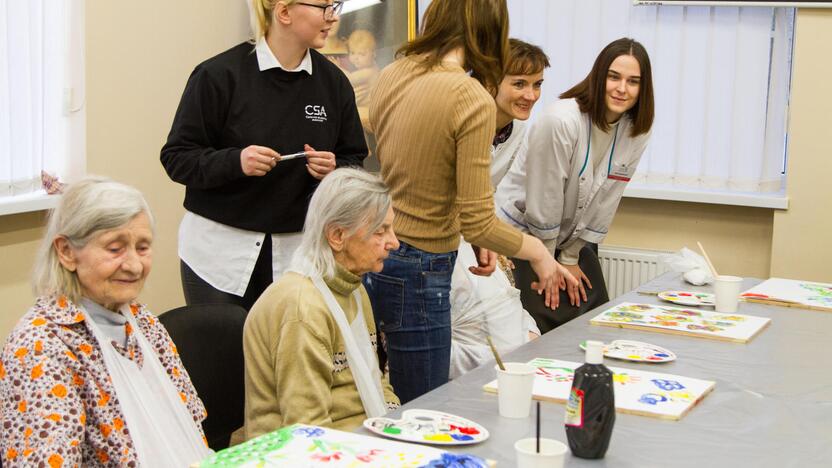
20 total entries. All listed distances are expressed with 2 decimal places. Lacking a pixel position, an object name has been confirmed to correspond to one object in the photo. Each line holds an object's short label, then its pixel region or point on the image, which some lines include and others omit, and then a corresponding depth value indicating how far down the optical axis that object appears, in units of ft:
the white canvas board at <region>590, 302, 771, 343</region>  7.79
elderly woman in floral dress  5.04
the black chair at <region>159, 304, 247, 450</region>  6.75
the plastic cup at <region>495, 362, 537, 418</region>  5.53
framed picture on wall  14.37
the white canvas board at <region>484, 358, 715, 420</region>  5.80
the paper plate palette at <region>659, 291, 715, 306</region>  9.04
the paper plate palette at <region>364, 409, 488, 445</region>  5.13
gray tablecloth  5.16
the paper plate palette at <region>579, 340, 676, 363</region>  6.89
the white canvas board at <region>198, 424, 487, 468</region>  4.55
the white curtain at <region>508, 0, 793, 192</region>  13.82
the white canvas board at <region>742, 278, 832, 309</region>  9.30
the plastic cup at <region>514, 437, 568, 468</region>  4.43
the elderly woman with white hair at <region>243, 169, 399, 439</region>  6.20
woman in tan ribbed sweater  7.06
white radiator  14.60
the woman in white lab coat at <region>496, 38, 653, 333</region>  10.73
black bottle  4.93
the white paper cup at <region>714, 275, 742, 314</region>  8.61
